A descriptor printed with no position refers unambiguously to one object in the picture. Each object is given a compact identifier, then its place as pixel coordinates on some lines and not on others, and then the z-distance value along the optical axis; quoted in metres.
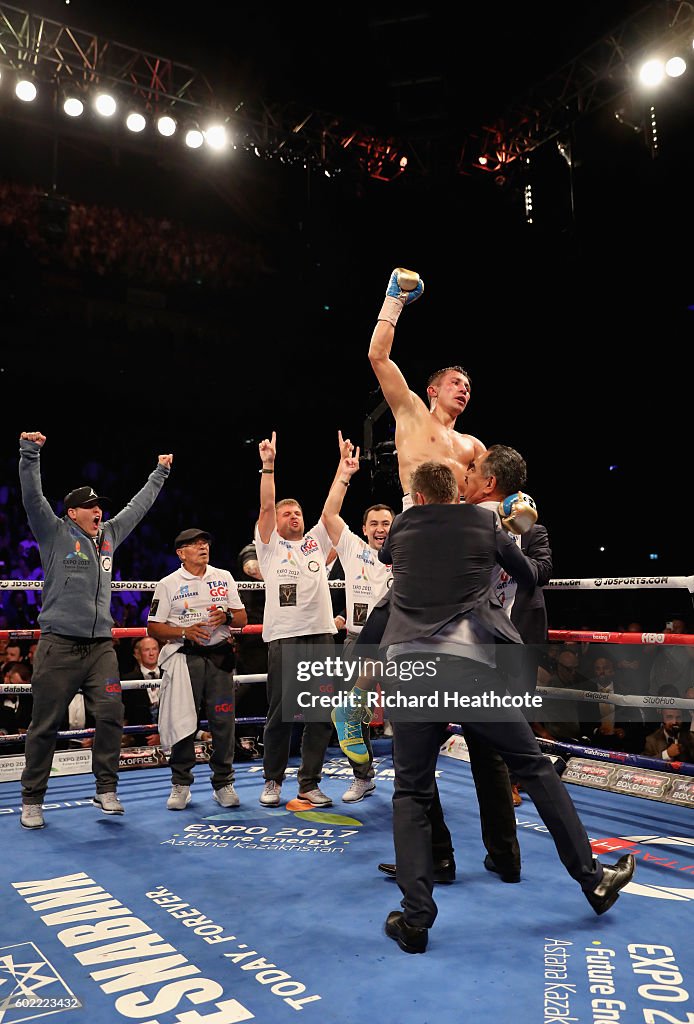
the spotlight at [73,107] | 6.18
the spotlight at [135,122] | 6.43
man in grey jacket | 3.36
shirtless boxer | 2.65
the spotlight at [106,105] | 6.21
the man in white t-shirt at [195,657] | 3.58
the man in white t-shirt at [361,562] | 3.88
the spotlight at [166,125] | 6.59
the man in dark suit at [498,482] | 2.46
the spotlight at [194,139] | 6.86
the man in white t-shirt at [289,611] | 3.60
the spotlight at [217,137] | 6.79
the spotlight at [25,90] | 5.90
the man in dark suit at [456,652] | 2.05
